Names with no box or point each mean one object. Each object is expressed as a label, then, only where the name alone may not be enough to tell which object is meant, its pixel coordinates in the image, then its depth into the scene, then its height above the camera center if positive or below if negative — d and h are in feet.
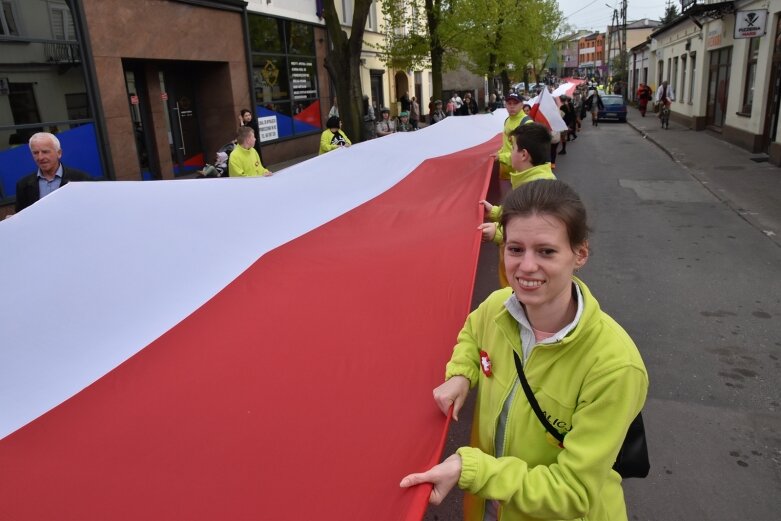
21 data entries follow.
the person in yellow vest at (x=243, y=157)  23.27 -1.99
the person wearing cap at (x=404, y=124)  77.41 -3.60
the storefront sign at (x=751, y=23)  49.24 +4.30
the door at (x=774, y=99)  47.47 -2.03
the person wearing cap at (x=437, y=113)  76.64 -2.37
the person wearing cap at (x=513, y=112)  25.16 -0.95
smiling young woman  4.90 -2.59
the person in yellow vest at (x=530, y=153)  13.56 -1.48
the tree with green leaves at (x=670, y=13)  116.06 +13.50
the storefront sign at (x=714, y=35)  68.90 +5.03
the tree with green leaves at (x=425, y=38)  77.51 +7.60
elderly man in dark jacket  15.37 -1.59
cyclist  80.53 -2.13
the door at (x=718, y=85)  67.21 -0.91
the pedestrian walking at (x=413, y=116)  87.15 -2.95
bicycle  79.41 -4.72
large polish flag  6.24 -3.62
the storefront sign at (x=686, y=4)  68.54 +8.82
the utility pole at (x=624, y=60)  171.53 +6.53
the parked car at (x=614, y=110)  97.40 -4.33
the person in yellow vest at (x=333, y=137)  30.76 -1.88
